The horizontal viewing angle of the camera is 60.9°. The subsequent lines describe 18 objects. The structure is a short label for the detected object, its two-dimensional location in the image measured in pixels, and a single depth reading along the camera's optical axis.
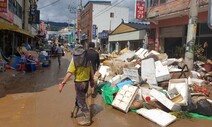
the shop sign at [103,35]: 33.79
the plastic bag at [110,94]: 5.61
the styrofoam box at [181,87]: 4.93
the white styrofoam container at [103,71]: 8.39
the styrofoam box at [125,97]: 5.06
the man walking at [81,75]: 4.32
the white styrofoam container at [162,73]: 6.83
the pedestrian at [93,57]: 6.39
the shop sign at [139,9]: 15.19
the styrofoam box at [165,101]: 4.89
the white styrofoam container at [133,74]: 6.68
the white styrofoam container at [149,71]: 6.90
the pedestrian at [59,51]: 14.29
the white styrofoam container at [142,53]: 9.89
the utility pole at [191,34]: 7.96
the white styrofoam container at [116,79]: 6.84
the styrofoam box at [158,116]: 4.41
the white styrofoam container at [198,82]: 6.89
